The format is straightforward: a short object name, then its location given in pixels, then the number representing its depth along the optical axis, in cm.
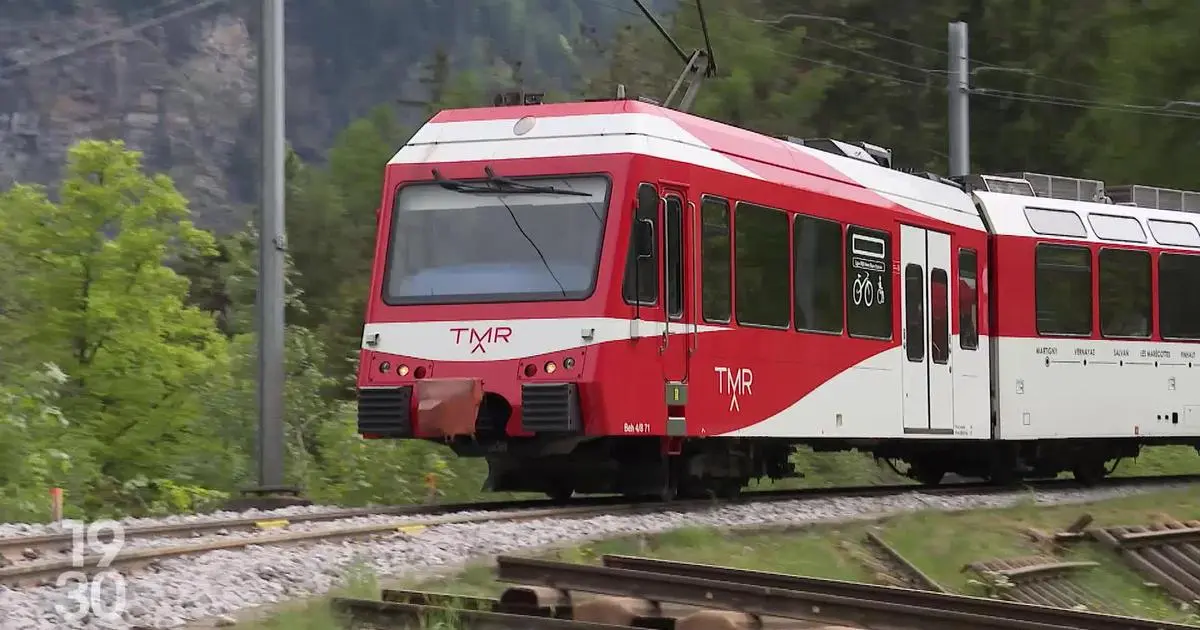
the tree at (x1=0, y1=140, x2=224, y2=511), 3891
